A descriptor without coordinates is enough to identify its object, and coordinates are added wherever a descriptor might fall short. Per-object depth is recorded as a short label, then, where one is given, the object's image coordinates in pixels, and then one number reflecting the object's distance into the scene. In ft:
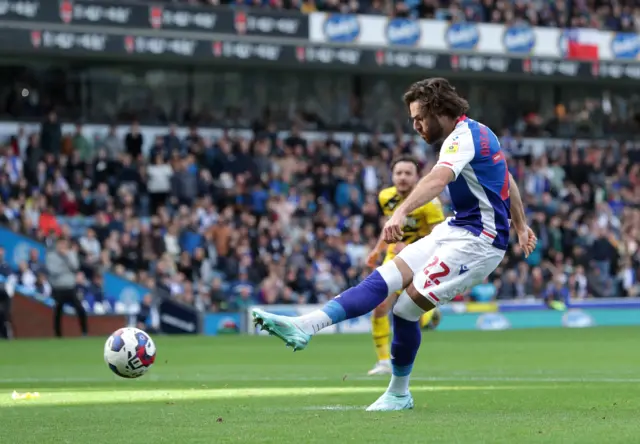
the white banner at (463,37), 110.42
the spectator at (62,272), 80.64
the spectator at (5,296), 80.38
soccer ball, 35.94
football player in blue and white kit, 28.76
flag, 124.67
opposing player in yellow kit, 44.78
